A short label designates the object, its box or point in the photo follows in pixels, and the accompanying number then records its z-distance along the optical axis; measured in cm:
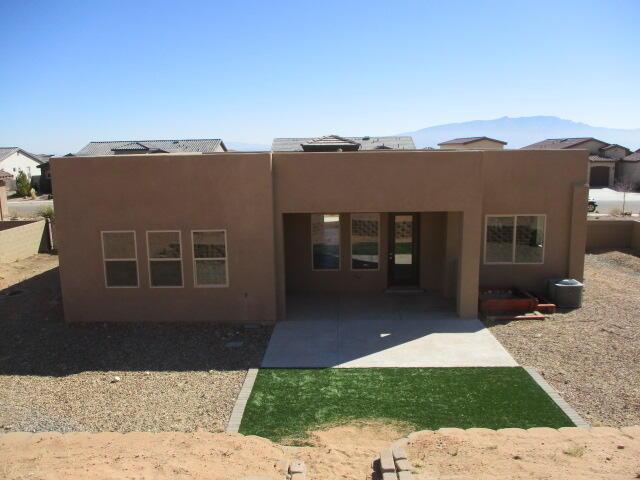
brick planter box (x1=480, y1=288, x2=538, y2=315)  1264
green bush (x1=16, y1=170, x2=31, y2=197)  4450
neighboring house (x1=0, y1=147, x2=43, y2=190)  5122
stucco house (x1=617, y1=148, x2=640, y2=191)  4544
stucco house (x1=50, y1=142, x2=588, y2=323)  1184
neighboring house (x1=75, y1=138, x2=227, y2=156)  3164
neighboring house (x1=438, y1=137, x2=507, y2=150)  4302
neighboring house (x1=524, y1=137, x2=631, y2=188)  4697
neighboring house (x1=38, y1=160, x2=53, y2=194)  4594
